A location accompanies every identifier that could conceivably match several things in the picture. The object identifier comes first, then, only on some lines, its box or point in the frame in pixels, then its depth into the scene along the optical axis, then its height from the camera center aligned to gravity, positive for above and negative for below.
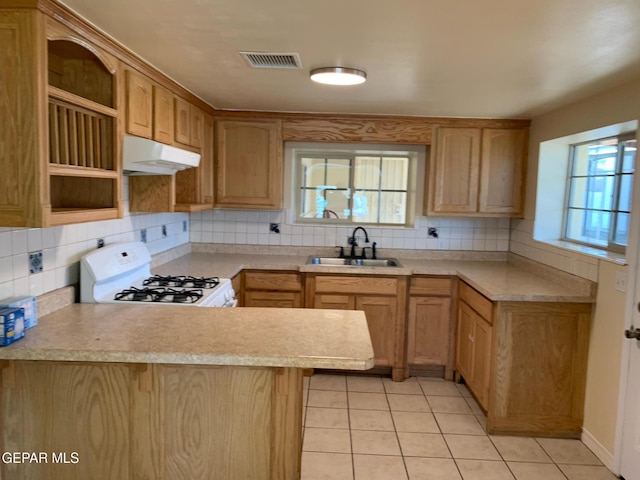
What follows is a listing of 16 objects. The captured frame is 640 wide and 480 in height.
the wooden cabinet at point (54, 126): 1.65 +0.24
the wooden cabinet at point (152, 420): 1.88 -0.93
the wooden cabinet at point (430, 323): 3.79 -1.01
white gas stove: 2.41 -0.56
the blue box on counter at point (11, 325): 1.72 -0.52
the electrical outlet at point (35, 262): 2.10 -0.34
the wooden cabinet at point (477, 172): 3.89 +0.23
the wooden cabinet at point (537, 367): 2.91 -1.03
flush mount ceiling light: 2.43 +0.62
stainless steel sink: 4.05 -0.57
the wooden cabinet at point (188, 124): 3.05 +0.46
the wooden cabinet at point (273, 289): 3.79 -0.77
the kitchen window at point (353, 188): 4.36 +0.07
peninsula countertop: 1.73 -0.59
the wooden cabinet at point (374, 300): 3.71 -0.82
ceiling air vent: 2.24 +0.65
